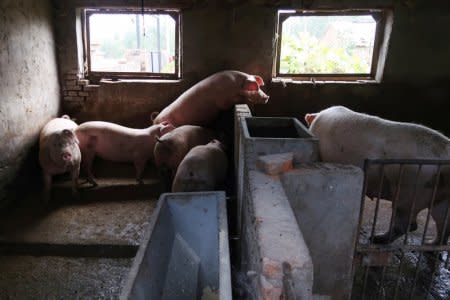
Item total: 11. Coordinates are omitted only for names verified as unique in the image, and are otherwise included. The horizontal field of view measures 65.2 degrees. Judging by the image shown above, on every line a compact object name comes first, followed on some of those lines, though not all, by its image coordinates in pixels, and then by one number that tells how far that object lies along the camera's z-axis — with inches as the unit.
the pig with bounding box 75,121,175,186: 191.3
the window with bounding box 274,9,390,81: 220.7
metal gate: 98.7
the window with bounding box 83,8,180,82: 218.8
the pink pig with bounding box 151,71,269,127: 199.6
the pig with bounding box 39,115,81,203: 166.4
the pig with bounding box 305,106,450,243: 117.7
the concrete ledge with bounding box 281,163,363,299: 92.4
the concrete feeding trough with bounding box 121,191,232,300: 93.5
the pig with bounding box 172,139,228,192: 145.9
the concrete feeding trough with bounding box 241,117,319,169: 101.0
